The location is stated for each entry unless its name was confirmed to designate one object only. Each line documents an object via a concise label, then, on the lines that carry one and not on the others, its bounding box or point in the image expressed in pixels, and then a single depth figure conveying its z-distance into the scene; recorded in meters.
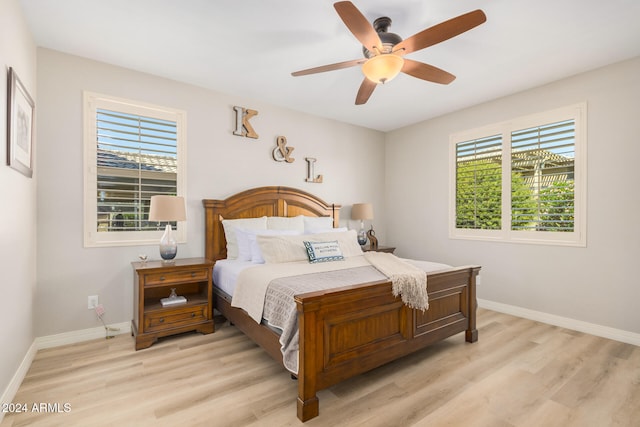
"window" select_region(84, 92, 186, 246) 3.02
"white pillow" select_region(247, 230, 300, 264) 3.15
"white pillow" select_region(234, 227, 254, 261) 3.33
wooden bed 1.85
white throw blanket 2.30
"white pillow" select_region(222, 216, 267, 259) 3.52
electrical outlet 2.98
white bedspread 2.37
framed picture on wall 1.98
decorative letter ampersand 4.16
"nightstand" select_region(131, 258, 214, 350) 2.78
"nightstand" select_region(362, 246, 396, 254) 4.51
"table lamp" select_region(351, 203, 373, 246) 4.68
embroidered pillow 3.14
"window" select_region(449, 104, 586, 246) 3.31
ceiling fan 1.85
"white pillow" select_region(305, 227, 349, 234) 3.91
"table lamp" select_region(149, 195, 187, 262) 2.90
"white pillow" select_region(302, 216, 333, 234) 3.99
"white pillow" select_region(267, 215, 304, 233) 3.78
